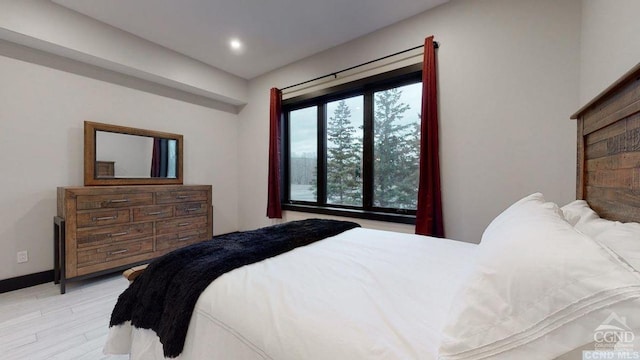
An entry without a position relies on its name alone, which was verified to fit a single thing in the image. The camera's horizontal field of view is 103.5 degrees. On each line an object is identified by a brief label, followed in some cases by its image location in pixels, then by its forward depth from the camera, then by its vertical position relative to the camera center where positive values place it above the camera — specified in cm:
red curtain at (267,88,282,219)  368 +33
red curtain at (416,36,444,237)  238 +20
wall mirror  284 +27
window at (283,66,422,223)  277 +39
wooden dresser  242 -53
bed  51 -35
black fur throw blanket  102 -47
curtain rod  253 +134
